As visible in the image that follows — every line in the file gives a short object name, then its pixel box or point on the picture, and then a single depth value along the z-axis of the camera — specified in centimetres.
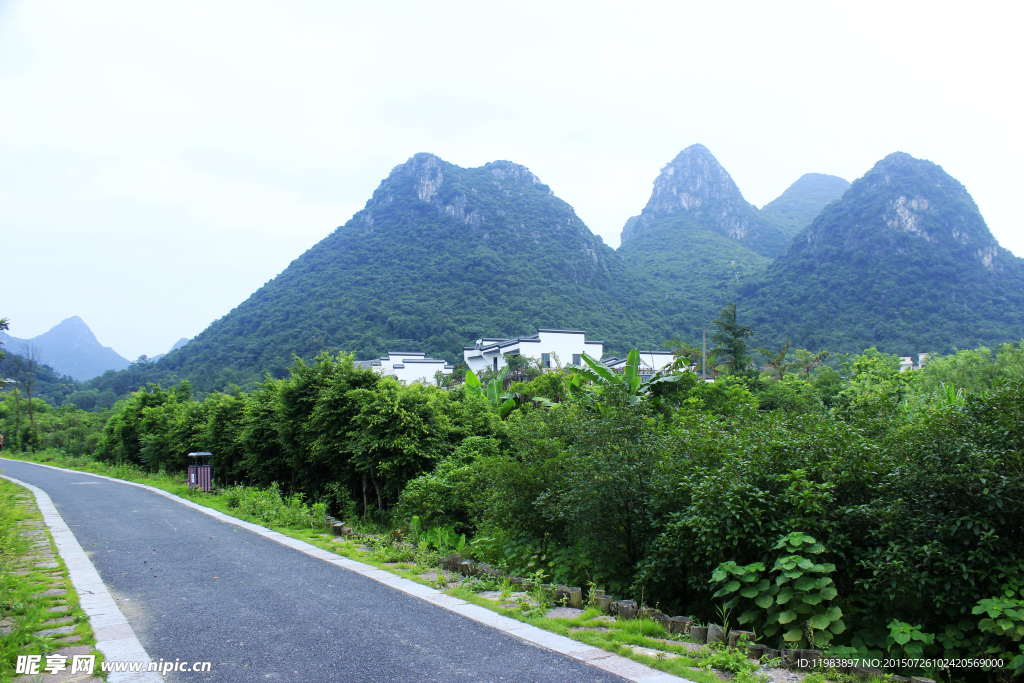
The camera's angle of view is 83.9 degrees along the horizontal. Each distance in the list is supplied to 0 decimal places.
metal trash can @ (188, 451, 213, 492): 1542
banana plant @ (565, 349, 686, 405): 1259
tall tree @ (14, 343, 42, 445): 3859
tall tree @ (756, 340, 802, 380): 3856
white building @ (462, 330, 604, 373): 4388
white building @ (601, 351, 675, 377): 3964
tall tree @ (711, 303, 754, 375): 3747
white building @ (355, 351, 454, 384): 5447
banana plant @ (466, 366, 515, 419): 1560
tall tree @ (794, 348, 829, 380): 4225
